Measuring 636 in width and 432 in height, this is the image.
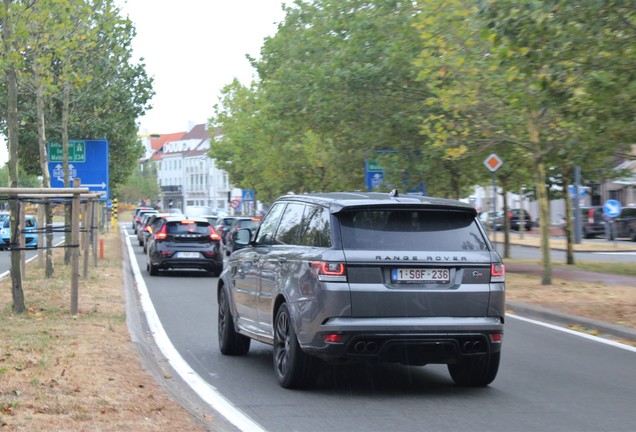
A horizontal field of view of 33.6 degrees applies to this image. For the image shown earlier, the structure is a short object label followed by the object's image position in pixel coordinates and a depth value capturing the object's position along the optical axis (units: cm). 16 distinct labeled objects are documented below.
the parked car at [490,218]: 7106
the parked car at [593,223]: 5569
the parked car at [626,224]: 5197
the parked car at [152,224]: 3649
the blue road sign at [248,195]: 7506
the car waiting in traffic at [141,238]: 4872
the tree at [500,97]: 1545
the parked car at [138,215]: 6801
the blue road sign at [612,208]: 4119
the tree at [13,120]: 1405
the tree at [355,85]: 2673
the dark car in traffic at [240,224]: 4194
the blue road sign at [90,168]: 3288
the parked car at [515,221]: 7069
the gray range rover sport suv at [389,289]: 848
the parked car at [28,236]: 4265
